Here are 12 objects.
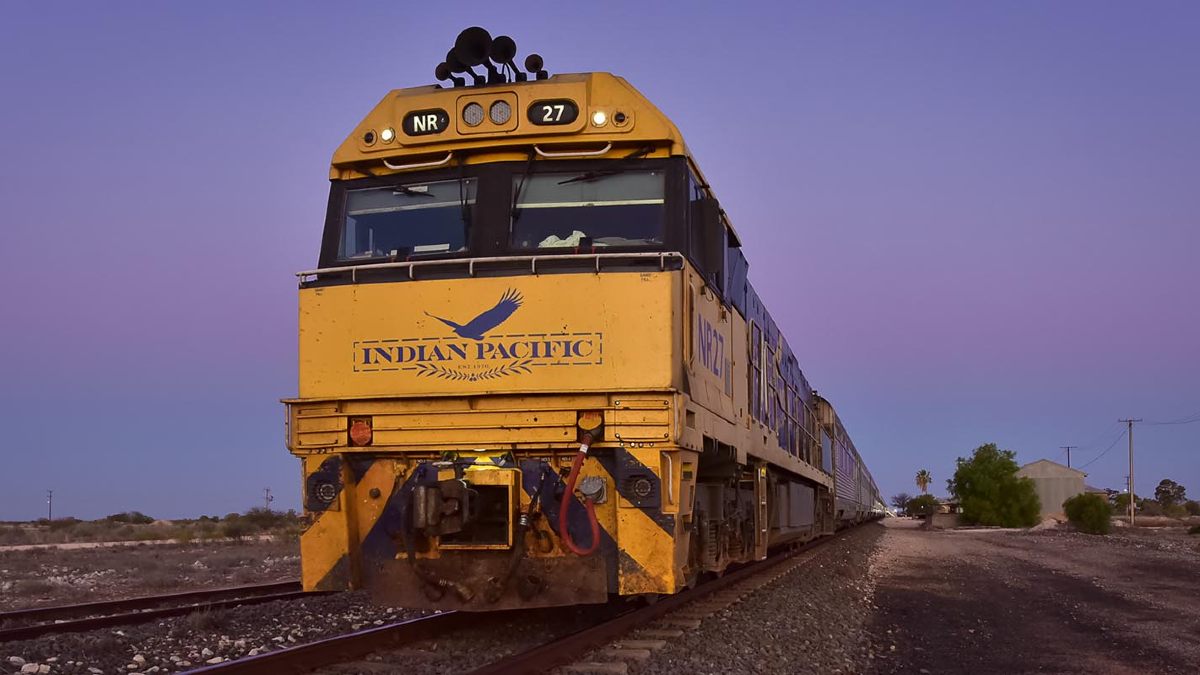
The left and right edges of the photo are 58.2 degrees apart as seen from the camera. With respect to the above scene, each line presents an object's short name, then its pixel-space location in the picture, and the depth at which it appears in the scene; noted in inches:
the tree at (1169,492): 4911.4
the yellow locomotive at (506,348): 269.0
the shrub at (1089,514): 1585.9
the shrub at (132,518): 2288.5
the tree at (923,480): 6555.1
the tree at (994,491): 2566.4
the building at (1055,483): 3164.4
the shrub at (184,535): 1355.3
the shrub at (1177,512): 2992.6
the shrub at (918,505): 4245.6
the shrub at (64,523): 2026.9
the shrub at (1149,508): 3579.2
